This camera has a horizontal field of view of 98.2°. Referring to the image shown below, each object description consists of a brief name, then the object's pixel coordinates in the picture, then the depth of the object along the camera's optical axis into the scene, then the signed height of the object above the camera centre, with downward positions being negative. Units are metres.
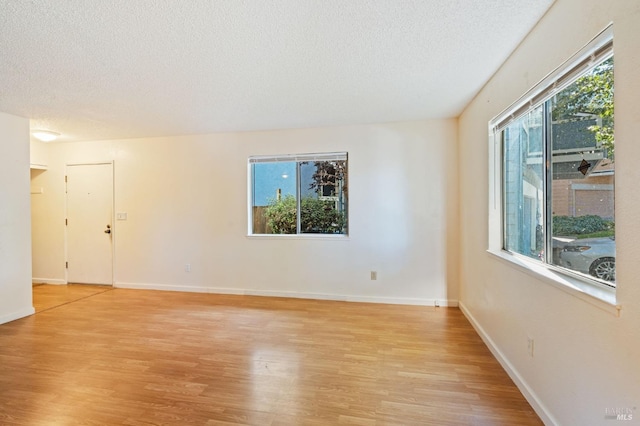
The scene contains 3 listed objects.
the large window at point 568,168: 1.35 +0.26
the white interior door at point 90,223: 4.62 -0.17
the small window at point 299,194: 4.00 +0.26
